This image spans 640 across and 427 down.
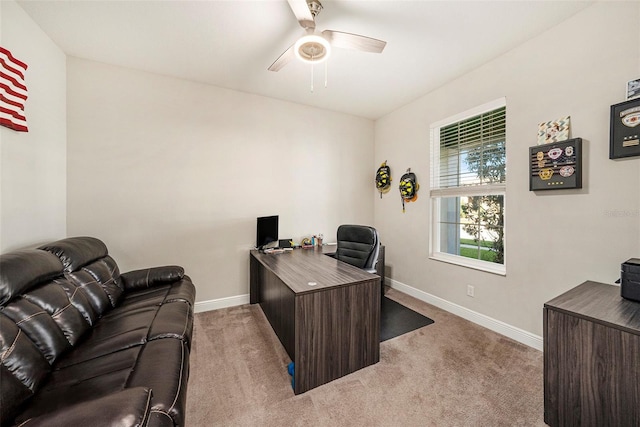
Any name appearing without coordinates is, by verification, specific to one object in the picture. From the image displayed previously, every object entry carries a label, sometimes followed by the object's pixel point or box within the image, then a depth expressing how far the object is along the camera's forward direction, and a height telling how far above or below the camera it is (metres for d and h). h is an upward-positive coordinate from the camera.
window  2.57 +0.27
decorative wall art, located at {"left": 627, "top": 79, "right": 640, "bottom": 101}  1.65 +0.84
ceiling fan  1.65 +1.26
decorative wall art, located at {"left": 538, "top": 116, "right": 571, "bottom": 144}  1.98 +0.68
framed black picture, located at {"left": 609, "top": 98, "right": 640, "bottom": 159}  1.62 +0.56
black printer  1.41 -0.40
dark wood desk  1.70 -0.83
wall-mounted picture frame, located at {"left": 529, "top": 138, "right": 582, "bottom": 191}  1.89 +0.38
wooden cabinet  1.17 -0.79
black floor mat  2.49 -1.23
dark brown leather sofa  0.91 -0.74
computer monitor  3.09 -0.26
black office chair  2.66 -0.42
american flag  1.63 +0.84
